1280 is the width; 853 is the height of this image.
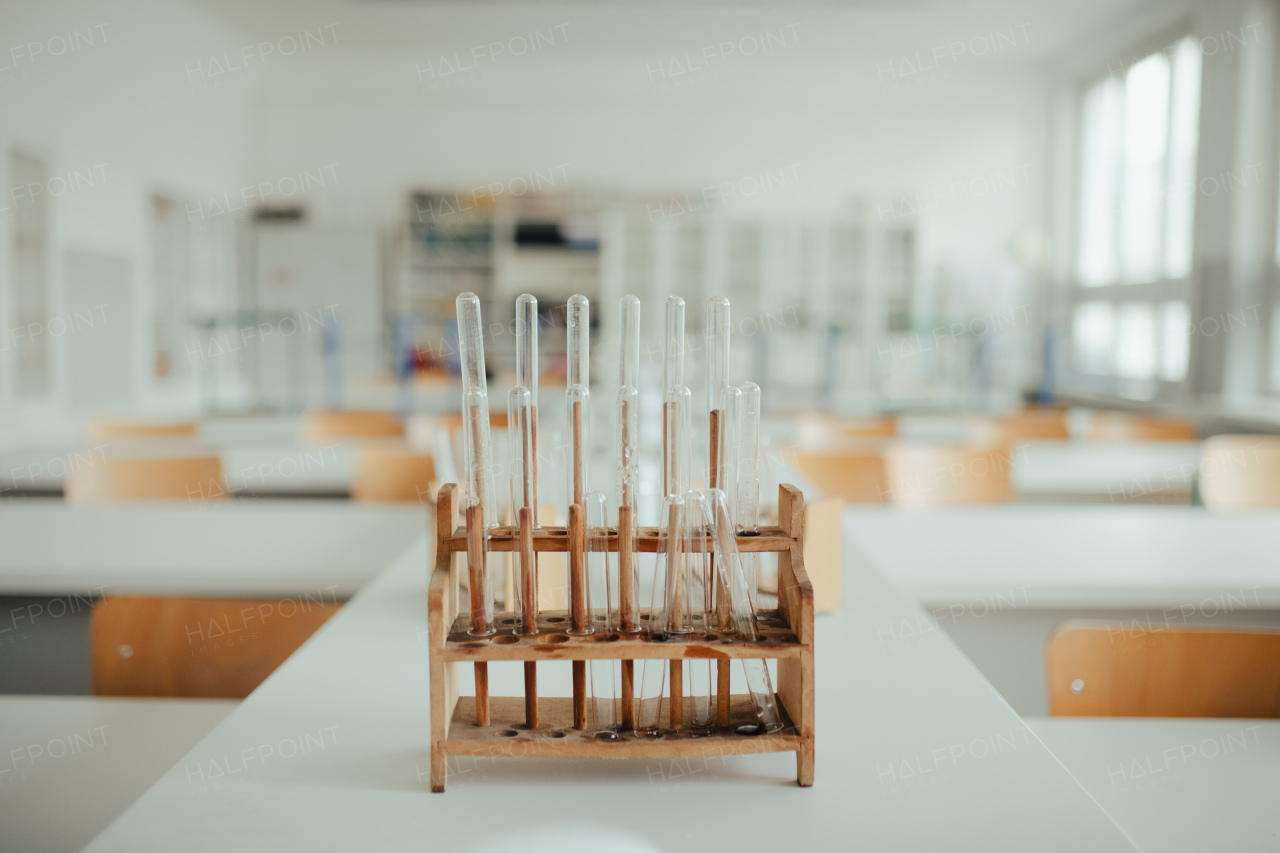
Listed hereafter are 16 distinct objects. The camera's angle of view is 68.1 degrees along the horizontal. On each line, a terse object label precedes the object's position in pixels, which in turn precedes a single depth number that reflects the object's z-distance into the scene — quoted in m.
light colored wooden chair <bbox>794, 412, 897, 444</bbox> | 3.82
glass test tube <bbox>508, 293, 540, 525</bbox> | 0.94
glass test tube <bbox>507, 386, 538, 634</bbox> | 0.95
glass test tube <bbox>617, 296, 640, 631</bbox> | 0.93
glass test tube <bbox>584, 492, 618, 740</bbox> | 0.94
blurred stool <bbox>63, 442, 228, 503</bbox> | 2.75
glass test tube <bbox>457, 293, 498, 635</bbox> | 0.91
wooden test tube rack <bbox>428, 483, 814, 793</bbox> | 0.87
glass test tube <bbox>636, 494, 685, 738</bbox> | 0.94
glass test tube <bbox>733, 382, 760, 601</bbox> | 0.98
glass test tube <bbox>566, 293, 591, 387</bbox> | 0.94
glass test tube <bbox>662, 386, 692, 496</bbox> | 0.95
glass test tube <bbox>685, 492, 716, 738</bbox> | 0.95
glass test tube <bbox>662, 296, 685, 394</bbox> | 0.91
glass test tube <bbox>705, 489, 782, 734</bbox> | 0.94
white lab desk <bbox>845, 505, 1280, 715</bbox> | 1.74
